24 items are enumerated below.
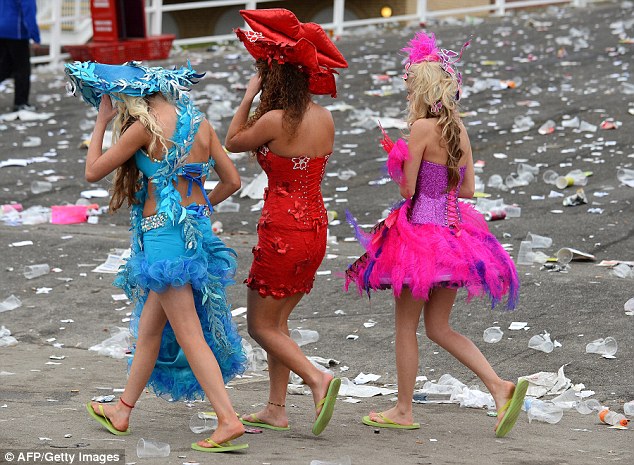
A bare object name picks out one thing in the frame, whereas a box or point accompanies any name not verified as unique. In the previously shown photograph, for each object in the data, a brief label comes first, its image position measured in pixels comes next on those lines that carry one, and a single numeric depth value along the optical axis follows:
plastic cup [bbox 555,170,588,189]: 19.50
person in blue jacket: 26.25
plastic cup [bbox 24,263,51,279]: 15.91
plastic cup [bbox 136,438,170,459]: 8.77
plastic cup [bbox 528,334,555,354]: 12.30
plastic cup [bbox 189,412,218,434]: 9.82
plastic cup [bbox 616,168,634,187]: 19.20
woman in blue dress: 9.32
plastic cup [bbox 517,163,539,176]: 20.36
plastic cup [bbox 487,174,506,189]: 19.72
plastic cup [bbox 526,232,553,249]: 16.08
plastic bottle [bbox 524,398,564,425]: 10.45
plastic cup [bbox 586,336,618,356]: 12.02
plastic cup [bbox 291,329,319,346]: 13.23
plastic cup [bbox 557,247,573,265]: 15.26
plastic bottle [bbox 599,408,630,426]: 10.23
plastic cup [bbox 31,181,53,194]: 20.61
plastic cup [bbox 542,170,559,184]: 19.83
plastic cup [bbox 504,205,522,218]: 17.87
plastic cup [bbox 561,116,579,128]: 23.77
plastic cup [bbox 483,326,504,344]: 12.72
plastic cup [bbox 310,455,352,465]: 8.46
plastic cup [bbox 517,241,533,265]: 15.49
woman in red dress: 9.65
